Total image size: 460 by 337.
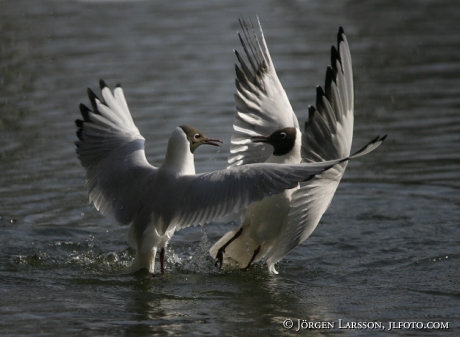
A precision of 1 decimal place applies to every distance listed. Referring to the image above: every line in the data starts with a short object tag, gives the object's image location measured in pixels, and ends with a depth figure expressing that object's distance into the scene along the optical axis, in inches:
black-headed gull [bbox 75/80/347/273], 505.4
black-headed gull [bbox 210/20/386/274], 551.5
